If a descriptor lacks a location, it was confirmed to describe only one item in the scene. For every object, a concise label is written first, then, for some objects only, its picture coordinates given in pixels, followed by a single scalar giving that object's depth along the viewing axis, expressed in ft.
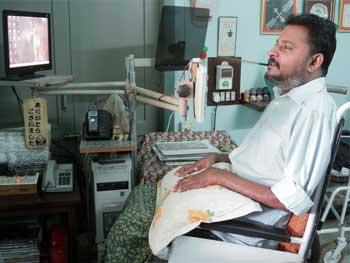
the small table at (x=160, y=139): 6.38
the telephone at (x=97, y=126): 6.37
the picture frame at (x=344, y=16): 9.53
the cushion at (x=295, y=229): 4.50
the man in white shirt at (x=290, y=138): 4.17
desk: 5.81
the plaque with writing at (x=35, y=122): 6.21
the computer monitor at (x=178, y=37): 6.92
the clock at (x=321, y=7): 9.24
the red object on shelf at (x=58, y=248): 6.41
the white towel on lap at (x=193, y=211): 4.35
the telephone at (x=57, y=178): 6.15
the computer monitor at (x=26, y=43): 5.97
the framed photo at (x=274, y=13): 9.00
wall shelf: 9.05
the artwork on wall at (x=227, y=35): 8.76
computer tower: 6.33
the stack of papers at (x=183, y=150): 6.72
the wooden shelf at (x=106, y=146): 6.11
